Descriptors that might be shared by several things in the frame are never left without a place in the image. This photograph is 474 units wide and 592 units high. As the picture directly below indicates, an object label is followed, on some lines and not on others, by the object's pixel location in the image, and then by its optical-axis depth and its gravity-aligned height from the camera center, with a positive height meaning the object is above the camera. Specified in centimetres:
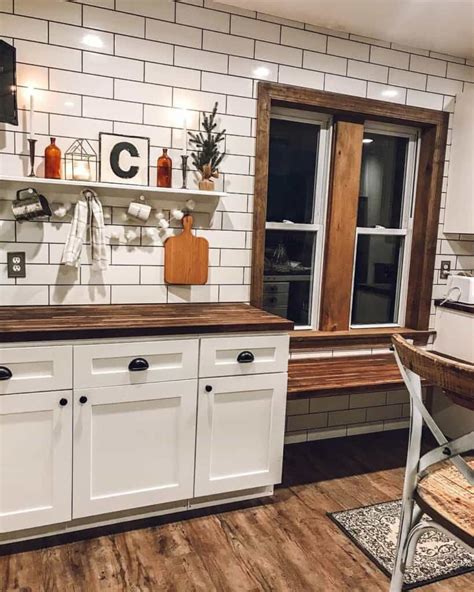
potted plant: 262 +39
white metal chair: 124 -72
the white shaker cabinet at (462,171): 315 +43
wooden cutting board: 267 -16
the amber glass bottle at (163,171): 255 +27
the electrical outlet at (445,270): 338 -20
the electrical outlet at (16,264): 239 -22
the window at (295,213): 304 +12
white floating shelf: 229 +16
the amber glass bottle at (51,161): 233 +27
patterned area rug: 200 -130
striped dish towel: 240 -5
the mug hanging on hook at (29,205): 230 +6
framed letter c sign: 249 +32
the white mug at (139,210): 253 +7
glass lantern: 241 +28
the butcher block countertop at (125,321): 199 -42
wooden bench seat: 257 -76
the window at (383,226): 329 +7
